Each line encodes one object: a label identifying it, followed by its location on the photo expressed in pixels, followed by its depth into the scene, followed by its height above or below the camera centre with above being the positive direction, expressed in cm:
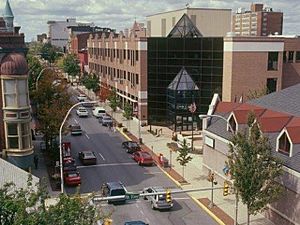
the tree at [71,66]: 12150 -625
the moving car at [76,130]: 5766 -1140
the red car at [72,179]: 3659 -1134
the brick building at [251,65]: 5741 -272
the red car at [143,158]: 4306 -1137
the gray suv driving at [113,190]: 3212 -1089
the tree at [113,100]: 7038 -922
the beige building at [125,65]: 6512 -386
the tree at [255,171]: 2592 -755
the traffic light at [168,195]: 2659 -921
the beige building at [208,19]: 7188 +425
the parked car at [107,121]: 6404 -1138
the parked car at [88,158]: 4325 -1139
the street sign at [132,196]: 2573 -903
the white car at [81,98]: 8464 -1061
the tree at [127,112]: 6369 -990
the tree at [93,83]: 9019 -816
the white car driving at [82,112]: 7188 -1129
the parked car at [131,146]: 4797 -1139
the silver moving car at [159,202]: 3141 -1143
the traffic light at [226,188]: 2808 -930
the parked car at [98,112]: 7051 -1112
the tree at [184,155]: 3859 -980
